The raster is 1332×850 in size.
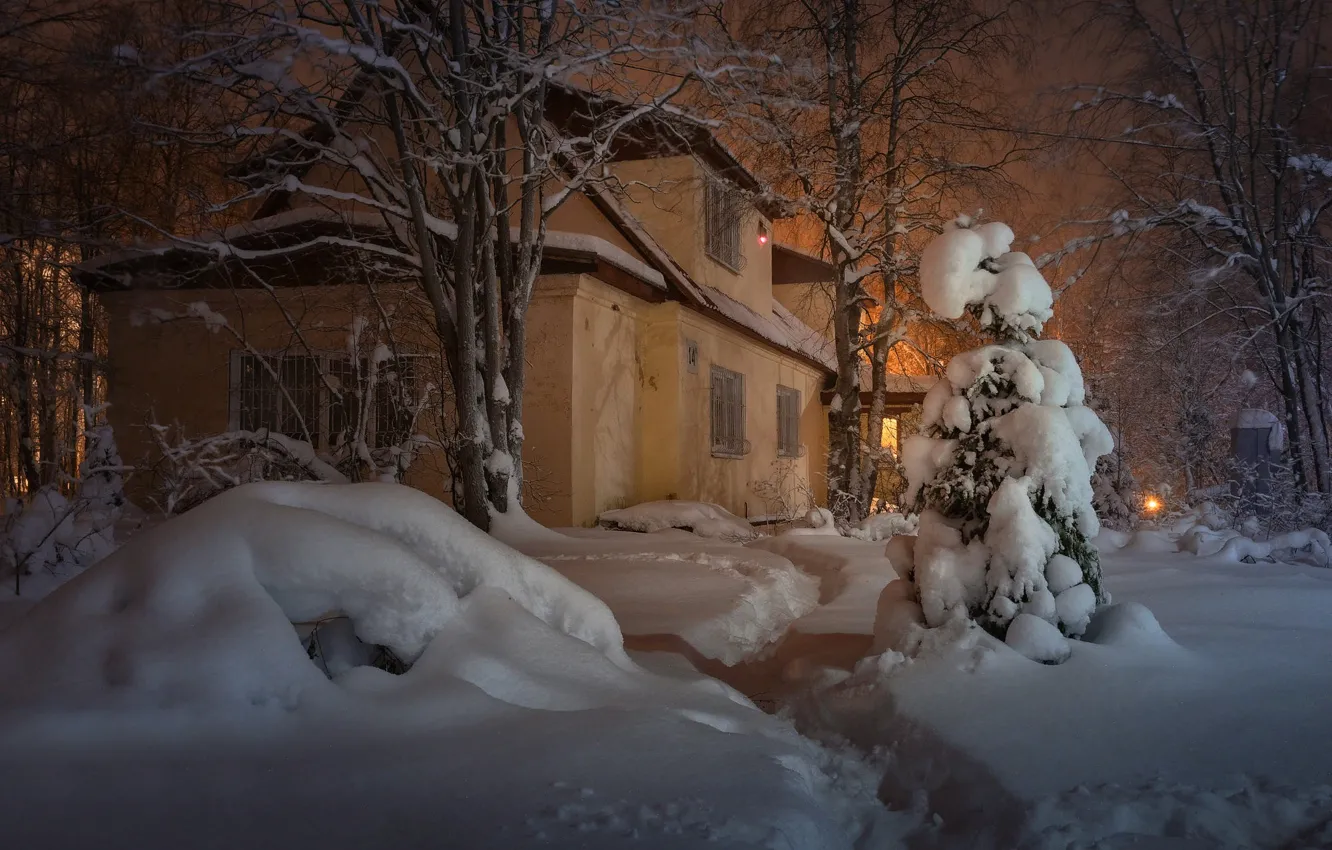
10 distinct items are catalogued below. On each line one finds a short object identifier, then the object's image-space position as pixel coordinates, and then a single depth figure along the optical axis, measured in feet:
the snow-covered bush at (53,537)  24.03
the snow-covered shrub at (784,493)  56.49
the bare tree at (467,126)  25.02
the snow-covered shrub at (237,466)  30.55
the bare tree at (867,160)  45.65
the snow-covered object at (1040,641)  15.84
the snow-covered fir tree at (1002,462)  16.58
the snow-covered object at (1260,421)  43.52
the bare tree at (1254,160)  41.11
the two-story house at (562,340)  41.78
